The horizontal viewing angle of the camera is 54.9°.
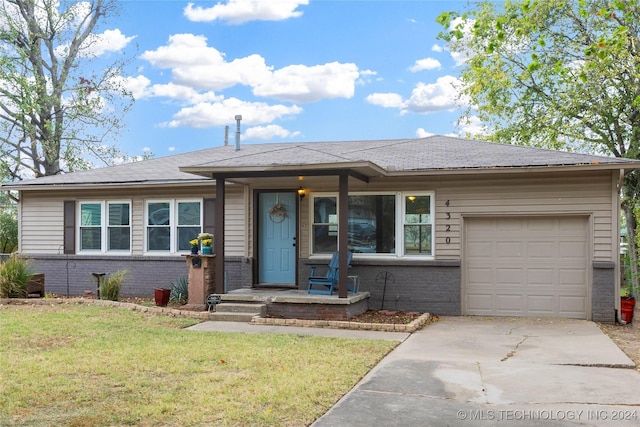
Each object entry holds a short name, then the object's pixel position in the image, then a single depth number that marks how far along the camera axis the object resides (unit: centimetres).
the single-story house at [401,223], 1094
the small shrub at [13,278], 1274
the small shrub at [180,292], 1302
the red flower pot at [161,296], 1232
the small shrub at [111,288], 1273
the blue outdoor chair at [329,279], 1123
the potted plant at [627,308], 1085
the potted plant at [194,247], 1206
